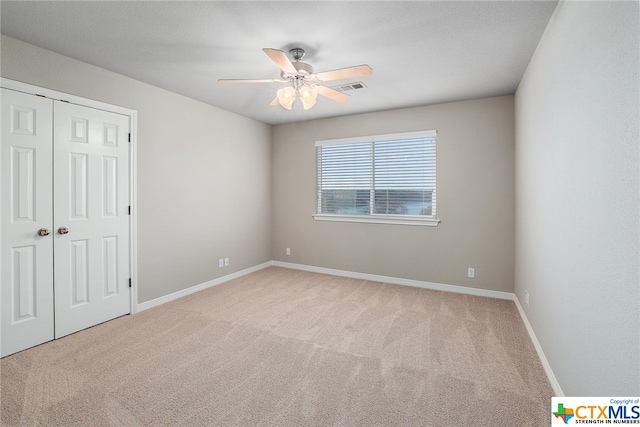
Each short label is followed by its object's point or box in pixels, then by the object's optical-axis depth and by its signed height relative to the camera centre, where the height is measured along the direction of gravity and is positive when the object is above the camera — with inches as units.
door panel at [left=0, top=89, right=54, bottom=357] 97.1 -3.5
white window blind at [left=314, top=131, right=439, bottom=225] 171.2 +20.5
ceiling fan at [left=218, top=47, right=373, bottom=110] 91.2 +44.1
